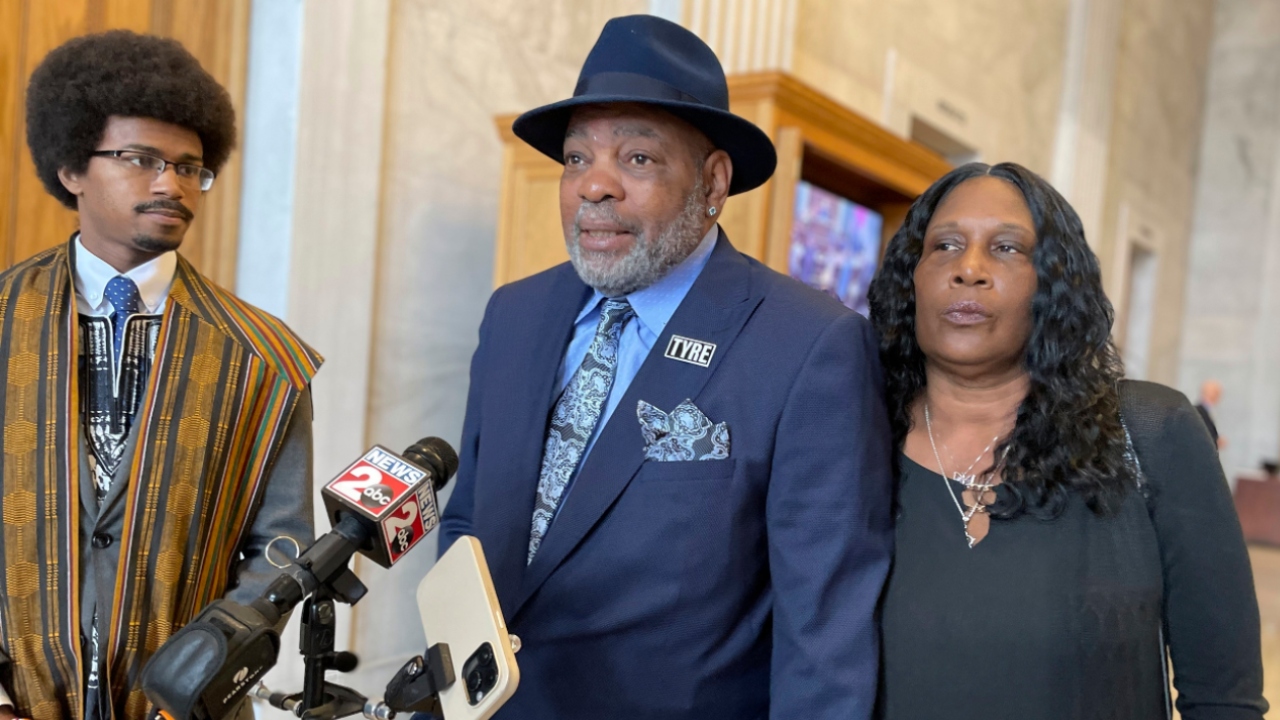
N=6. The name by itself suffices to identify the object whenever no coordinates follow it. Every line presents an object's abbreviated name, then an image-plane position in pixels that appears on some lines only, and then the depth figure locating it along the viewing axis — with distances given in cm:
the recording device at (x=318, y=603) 115
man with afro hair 179
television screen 430
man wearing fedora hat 177
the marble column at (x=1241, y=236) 1368
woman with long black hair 186
